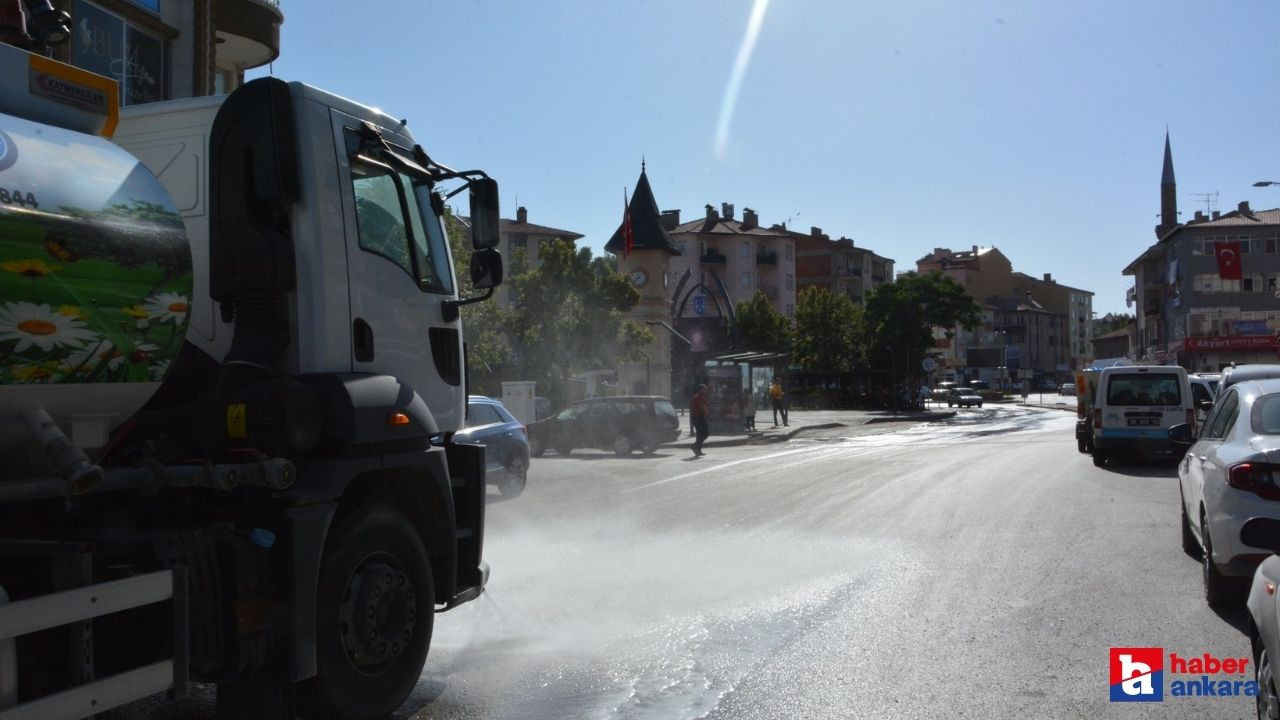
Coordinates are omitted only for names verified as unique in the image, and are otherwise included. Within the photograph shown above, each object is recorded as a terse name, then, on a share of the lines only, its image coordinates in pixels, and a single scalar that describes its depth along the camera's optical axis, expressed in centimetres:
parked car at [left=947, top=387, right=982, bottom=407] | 6825
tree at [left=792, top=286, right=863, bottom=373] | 6806
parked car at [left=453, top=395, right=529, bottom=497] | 1484
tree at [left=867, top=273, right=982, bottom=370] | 6059
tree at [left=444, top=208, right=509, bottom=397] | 3266
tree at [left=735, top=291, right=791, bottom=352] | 7481
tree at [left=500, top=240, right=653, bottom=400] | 3750
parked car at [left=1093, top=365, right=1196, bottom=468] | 1923
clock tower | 5728
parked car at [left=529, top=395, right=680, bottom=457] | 2552
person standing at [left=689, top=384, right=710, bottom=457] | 2570
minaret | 10894
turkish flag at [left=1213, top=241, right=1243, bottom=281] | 6931
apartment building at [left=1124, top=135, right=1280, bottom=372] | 6919
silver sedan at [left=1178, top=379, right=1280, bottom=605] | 640
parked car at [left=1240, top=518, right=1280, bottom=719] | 381
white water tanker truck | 353
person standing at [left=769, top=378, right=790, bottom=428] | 3806
